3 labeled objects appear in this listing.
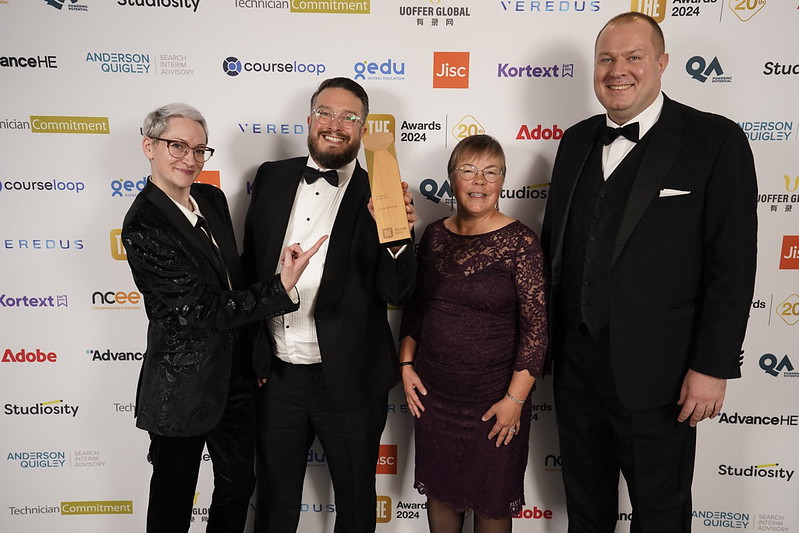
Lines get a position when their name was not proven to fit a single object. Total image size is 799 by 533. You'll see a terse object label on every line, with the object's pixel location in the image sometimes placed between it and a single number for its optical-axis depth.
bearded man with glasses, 1.75
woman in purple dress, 1.70
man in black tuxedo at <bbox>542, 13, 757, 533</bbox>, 1.51
